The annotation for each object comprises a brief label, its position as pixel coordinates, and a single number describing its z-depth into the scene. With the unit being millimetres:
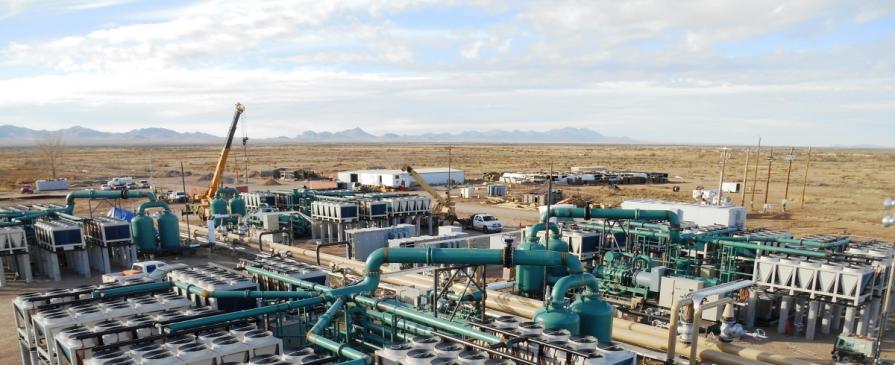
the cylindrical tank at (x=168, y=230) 34875
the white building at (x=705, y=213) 35906
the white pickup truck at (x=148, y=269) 17588
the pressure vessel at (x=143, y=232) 33969
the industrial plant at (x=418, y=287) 10695
